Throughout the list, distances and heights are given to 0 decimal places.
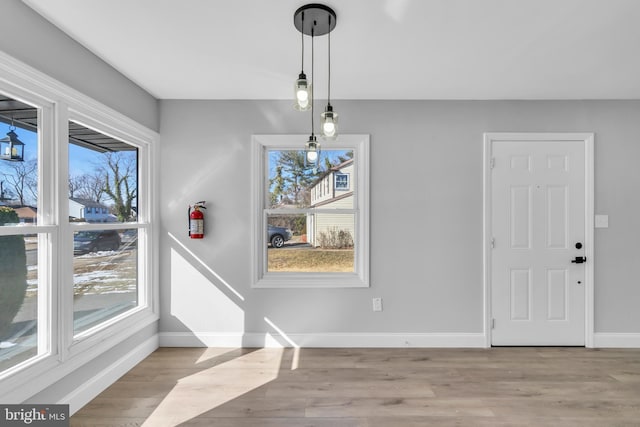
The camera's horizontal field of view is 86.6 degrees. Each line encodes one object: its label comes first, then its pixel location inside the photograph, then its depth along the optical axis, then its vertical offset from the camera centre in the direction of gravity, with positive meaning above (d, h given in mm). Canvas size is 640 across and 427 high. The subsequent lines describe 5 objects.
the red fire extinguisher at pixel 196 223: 3273 -91
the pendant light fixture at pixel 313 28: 1753 +1125
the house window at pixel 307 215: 3457 -16
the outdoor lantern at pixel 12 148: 1854 +370
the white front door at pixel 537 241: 3340 -274
